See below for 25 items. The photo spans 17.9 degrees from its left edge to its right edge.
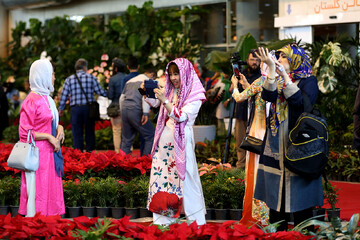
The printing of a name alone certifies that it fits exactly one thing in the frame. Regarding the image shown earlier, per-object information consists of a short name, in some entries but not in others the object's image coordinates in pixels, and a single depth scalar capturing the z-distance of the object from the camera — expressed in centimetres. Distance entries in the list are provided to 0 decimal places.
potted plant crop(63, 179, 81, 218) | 1220
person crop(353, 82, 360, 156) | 1251
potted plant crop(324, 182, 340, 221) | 1143
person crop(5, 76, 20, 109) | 3056
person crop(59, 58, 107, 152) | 1869
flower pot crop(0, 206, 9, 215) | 1239
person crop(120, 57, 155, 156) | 1760
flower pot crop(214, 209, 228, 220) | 1182
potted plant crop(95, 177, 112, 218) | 1218
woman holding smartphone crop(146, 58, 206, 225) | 1007
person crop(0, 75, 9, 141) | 2408
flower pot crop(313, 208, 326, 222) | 1124
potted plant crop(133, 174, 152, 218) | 1200
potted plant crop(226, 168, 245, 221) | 1175
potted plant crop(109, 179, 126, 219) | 1212
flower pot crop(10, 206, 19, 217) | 1229
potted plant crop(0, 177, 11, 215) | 1240
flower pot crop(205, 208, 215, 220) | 1185
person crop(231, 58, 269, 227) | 1039
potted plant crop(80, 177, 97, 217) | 1220
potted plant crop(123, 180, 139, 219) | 1200
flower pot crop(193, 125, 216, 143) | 2159
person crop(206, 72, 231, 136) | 2134
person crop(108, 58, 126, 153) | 1973
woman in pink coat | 968
